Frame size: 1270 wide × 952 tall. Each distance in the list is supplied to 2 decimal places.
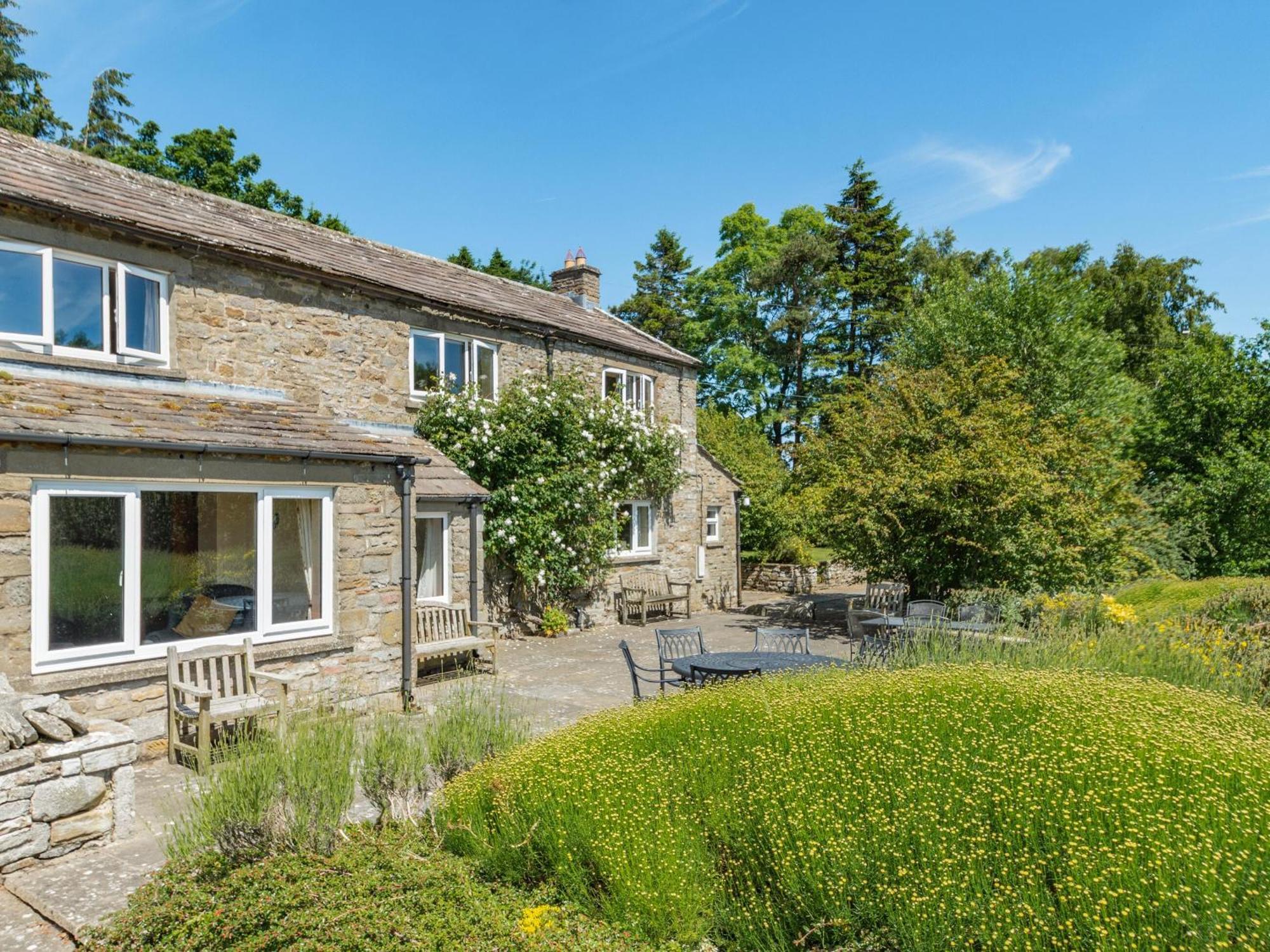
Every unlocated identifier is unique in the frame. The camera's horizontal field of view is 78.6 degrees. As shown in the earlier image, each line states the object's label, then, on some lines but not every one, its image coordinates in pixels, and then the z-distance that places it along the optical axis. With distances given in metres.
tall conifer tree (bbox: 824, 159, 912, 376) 37.12
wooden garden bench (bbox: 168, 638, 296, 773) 7.20
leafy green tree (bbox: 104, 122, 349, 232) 28.28
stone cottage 7.47
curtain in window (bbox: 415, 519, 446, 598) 13.40
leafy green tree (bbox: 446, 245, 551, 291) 38.09
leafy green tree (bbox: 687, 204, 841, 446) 36.53
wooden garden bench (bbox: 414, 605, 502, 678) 11.19
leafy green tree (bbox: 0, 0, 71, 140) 25.58
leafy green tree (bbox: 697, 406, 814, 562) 26.47
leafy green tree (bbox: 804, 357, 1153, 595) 13.76
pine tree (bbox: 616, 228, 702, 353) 41.00
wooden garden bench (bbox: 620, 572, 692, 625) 17.92
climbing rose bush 14.34
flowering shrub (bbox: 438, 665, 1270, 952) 3.25
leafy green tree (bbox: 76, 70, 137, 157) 27.41
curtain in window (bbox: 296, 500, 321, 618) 9.34
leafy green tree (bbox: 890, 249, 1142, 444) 20.75
